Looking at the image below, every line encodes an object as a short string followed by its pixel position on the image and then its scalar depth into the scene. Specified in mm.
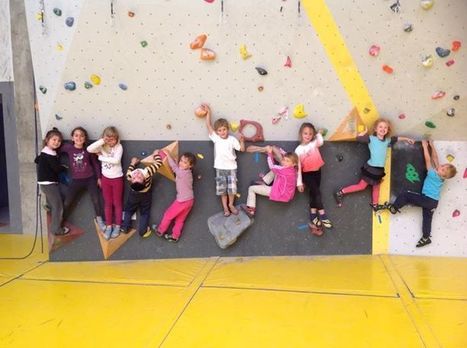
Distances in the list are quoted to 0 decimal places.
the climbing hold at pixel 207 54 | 3537
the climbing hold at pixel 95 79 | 3631
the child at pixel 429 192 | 3543
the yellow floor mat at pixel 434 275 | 3045
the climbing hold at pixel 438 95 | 3543
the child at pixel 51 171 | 3658
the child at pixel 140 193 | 3597
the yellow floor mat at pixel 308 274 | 3162
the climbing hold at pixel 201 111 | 3625
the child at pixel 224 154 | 3619
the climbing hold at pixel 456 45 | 3455
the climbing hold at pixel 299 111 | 3637
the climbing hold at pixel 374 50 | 3502
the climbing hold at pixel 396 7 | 3436
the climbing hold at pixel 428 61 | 3477
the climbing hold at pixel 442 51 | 3463
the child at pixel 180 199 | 3635
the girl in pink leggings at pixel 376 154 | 3551
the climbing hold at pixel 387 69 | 3535
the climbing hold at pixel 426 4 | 3385
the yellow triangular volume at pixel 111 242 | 3836
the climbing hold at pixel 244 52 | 3549
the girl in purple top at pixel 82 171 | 3670
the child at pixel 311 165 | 3580
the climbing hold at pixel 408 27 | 3443
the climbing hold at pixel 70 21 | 3539
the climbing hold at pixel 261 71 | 3568
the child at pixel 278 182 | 3564
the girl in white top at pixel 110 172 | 3637
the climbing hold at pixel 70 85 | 3641
